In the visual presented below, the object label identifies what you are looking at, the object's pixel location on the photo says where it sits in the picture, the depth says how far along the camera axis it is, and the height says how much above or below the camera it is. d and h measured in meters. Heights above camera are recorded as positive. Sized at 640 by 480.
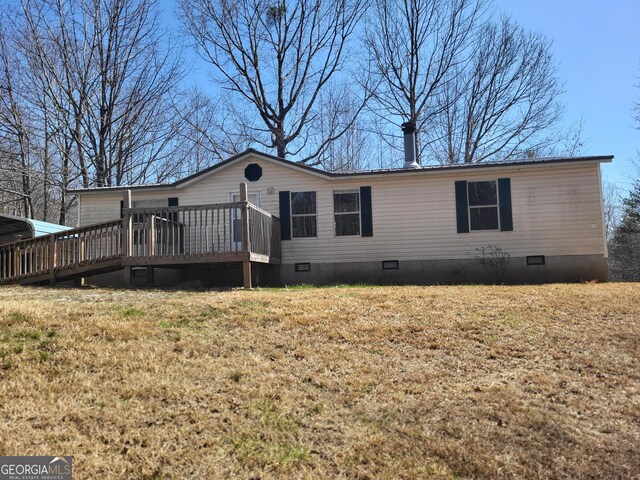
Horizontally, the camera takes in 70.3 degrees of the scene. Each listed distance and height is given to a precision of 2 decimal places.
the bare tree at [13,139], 18.44 +5.70
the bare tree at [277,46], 21.08 +10.31
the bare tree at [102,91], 18.84 +7.97
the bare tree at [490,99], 22.36 +7.97
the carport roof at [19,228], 11.73 +1.23
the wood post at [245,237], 9.09 +0.60
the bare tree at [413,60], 21.39 +9.57
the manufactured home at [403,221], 11.38 +1.02
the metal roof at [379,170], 11.26 +2.38
